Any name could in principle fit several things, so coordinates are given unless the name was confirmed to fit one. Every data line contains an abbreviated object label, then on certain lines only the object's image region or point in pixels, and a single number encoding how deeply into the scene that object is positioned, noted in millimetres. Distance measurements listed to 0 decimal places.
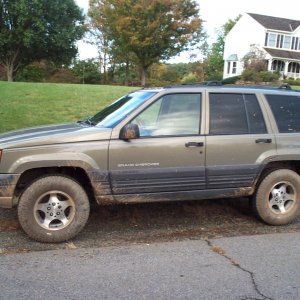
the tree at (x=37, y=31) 33250
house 50125
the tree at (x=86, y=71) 44188
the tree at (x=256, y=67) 32906
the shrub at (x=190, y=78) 46406
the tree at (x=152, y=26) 37969
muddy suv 4922
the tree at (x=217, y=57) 57500
